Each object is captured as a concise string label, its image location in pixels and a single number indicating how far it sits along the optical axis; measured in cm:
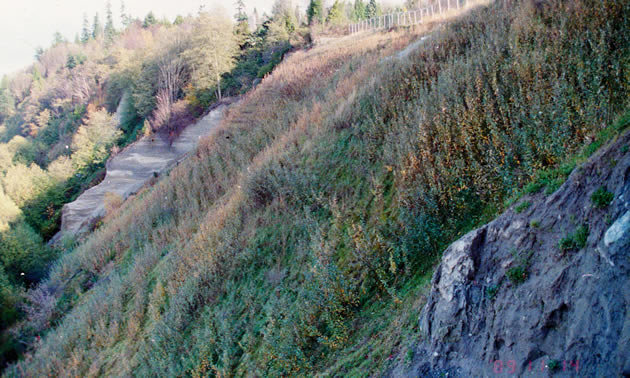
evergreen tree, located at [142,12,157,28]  7925
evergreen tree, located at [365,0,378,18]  5656
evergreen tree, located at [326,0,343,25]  3532
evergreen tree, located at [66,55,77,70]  6359
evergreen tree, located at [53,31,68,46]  10253
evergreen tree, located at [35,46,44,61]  9246
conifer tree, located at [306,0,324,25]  3491
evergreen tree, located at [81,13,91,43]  9825
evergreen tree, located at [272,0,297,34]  3506
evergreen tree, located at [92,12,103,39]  9762
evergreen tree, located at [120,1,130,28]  9308
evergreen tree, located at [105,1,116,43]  8266
